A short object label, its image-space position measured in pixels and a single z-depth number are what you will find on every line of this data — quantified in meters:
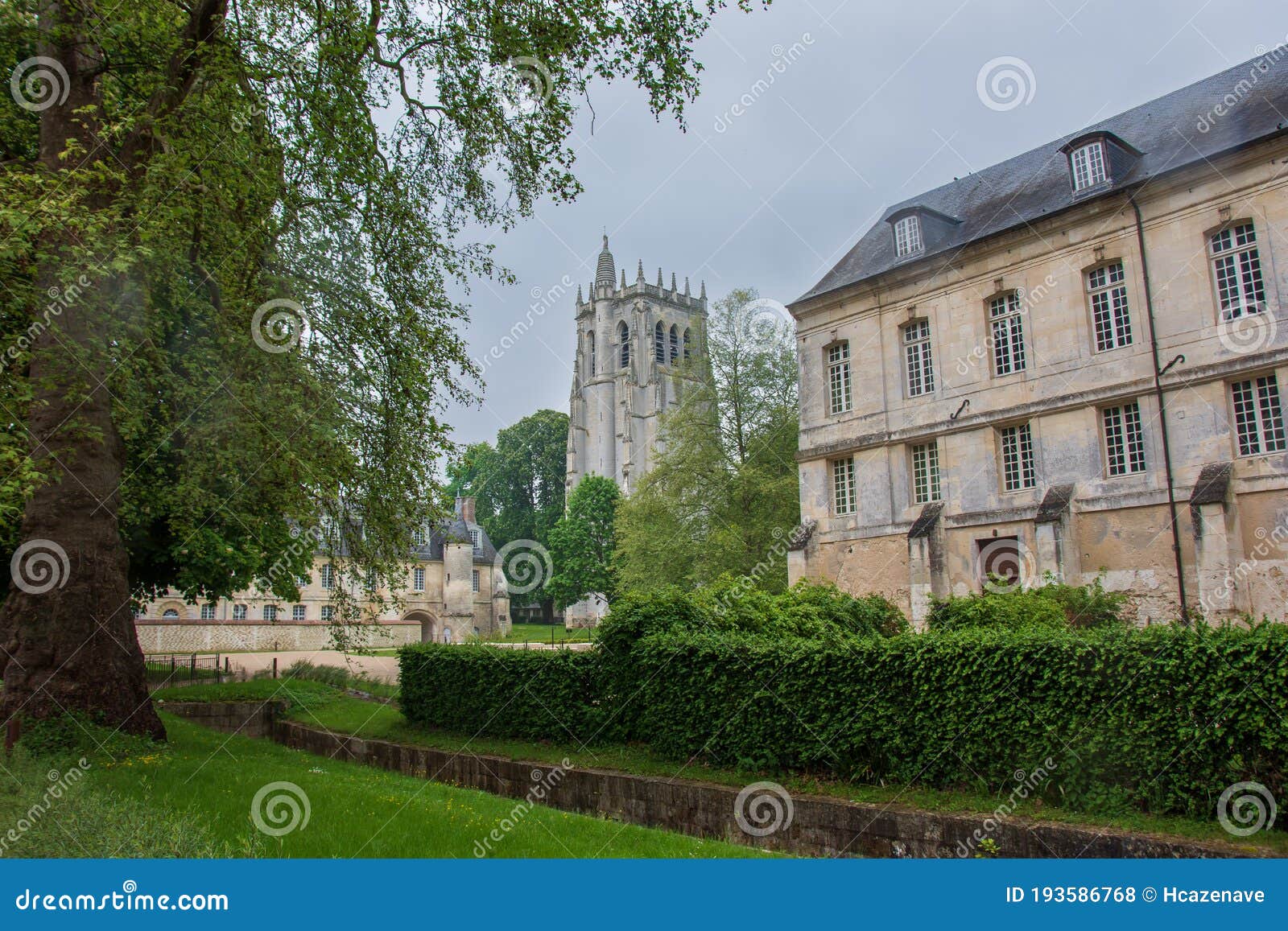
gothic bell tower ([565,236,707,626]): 78.75
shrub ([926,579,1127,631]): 14.47
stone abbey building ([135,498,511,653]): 39.22
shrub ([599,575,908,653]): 13.58
